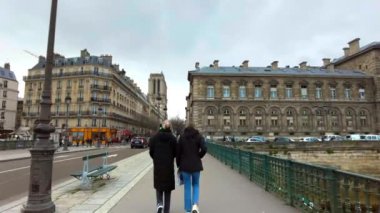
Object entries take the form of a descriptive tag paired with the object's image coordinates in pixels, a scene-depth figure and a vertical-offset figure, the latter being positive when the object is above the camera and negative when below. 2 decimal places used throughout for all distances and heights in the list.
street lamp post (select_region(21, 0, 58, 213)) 5.69 -0.52
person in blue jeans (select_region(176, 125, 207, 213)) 6.16 -0.44
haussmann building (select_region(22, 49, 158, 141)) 66.12 +9.40
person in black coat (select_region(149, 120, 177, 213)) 5.95 -0.43
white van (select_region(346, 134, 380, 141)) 47.86 +0.43
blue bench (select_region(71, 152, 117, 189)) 9.13 -1.07
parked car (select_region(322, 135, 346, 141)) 54.06 +0.46
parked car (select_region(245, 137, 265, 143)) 47.94 -0.07
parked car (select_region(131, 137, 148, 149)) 42.08 -0.56
